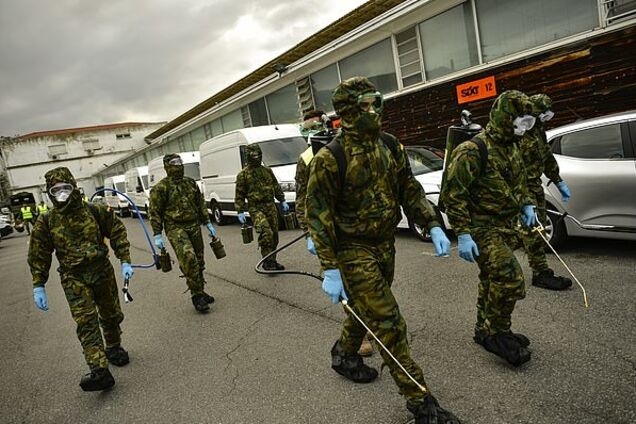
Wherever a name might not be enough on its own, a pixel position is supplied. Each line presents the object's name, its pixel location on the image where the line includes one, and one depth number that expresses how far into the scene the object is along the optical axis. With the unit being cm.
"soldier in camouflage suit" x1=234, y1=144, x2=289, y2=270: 660
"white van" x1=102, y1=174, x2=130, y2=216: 2628
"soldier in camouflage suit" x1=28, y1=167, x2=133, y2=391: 370
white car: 670
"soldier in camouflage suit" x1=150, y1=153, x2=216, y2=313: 542
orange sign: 1023
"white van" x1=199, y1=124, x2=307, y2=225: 1095
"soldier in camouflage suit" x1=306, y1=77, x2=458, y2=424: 250
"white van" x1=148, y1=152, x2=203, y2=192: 1673
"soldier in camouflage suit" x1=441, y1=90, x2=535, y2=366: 303
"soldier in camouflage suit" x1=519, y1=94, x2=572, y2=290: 445
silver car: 475
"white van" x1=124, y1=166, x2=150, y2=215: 2003
